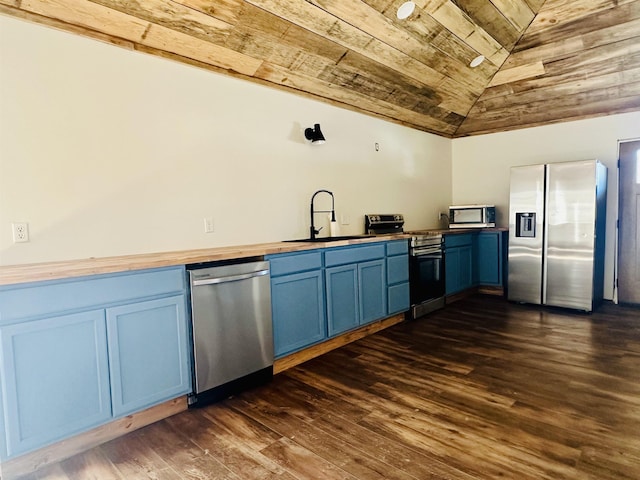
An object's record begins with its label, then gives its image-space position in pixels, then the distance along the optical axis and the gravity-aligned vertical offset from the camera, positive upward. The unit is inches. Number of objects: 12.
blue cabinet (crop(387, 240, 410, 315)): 155.2 -24.6
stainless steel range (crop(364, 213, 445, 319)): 167.0 -21.5
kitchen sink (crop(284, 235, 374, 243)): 145.7 -7.9
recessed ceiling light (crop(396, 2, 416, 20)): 116.7 +63.6
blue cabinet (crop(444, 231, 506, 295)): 192.4 -24.0
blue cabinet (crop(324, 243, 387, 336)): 130.3 -24.4
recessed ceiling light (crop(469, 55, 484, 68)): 157.5 +63.7
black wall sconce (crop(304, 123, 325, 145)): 144.5 +31.9
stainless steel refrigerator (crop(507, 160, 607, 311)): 167.2 -9.6
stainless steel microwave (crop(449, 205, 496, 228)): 208.7 -0.6
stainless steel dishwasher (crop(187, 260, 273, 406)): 93.1 -27.5
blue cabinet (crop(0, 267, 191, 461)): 68.8 -25.5
